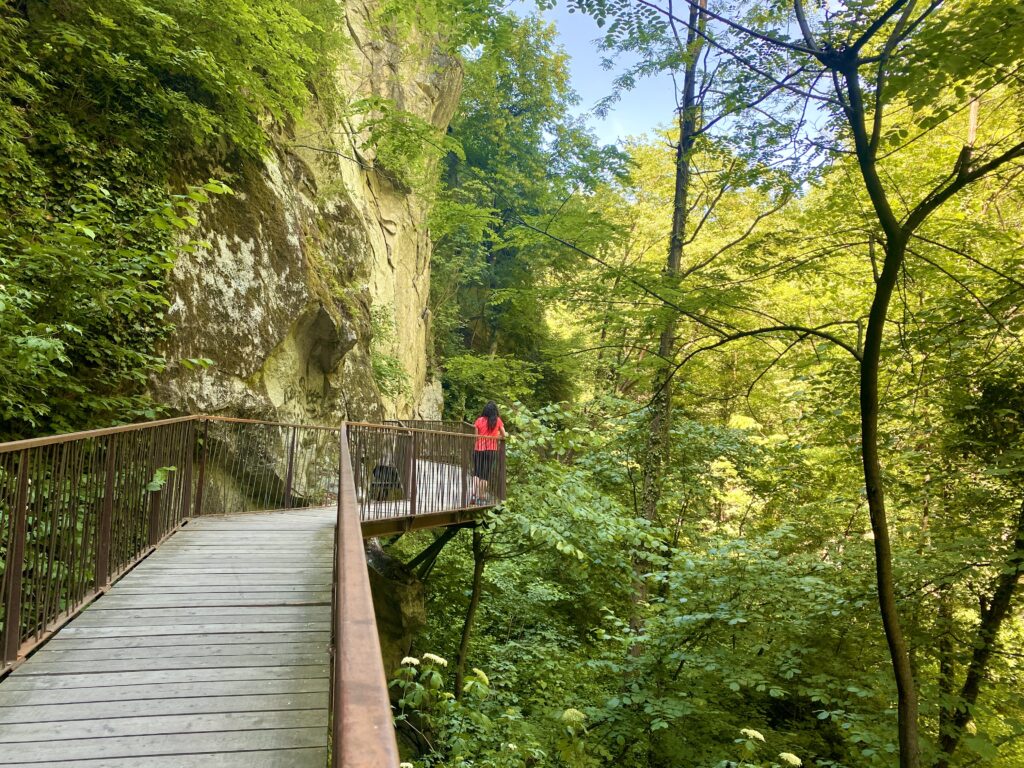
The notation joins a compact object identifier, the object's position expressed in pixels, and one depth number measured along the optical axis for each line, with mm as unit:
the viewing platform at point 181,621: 2568
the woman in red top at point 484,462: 8477
